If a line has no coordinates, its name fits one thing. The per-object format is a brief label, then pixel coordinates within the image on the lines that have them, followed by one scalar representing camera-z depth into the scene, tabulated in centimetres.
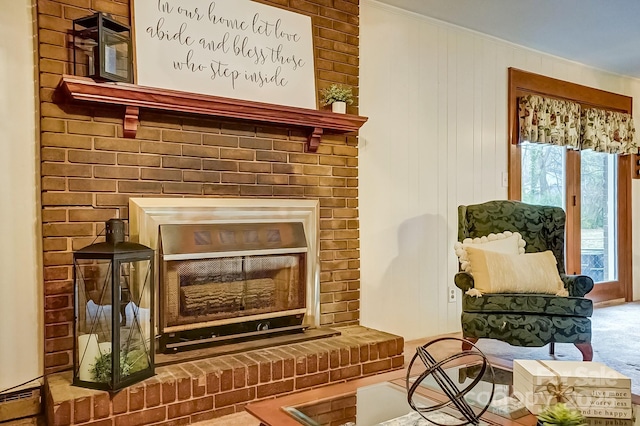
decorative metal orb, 131
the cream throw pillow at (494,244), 300
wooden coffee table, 140
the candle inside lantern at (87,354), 203
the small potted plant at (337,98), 298
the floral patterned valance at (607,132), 466
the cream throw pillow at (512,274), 282
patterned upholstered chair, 269
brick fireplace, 214
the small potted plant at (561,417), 117
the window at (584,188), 428
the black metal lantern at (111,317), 202
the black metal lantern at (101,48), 221
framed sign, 249
